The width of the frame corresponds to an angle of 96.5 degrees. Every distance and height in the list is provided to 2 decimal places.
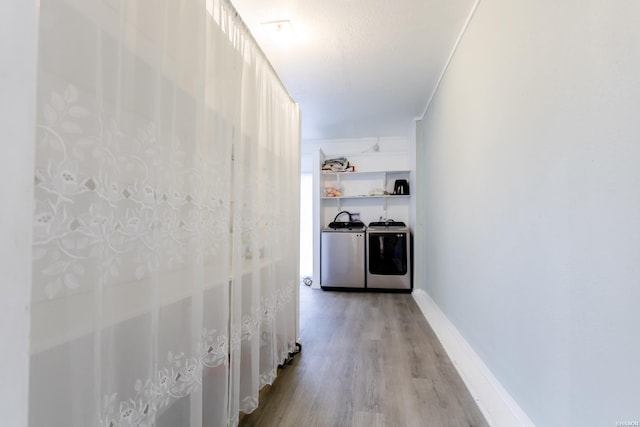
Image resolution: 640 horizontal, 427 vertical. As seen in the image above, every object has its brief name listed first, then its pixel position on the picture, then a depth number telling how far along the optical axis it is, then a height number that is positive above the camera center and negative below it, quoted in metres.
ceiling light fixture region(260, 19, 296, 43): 2.06 +1.43
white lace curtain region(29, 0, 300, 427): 0.58 +0.01
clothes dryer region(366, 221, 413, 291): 4.17 -0.54
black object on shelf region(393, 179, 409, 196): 4.50 +0.55
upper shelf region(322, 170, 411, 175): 4.63 +0.82
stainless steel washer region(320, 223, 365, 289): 4.32 -0.56
